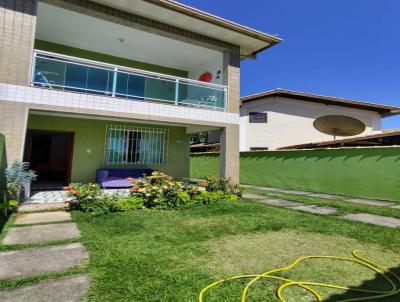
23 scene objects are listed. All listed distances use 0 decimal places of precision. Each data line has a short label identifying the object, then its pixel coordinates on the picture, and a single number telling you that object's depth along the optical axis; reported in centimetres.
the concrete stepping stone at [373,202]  967
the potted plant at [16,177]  692
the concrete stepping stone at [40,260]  352
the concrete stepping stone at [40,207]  710
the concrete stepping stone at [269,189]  1385
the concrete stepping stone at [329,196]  1142
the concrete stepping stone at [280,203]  929
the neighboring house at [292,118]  2250
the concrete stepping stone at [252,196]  1099
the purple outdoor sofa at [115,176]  1074
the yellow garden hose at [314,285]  297
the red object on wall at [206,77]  1233
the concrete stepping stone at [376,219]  655
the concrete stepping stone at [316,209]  802
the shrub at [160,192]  817
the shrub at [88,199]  725
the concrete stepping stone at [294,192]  1275
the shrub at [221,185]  1023
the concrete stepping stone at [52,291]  283
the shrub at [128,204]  742
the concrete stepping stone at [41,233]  484
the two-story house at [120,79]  765
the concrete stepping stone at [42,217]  625
